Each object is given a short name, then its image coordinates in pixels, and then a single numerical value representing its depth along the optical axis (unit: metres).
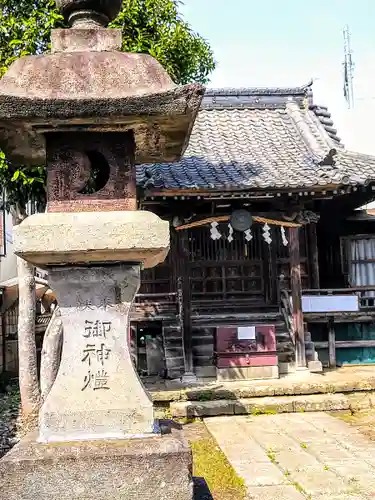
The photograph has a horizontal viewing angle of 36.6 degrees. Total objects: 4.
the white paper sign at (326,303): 12.81
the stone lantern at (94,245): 3.88
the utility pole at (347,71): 30.45
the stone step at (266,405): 9.85
